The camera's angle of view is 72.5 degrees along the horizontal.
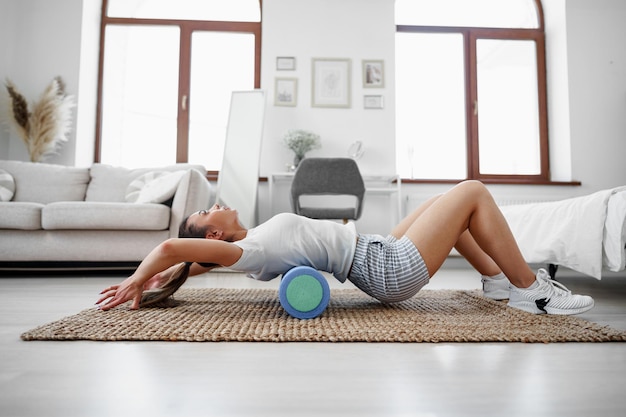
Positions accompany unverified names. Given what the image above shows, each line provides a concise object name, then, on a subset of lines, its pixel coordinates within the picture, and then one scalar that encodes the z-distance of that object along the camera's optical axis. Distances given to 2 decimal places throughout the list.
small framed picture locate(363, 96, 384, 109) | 4.16
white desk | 3.65
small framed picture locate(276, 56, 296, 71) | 4.14
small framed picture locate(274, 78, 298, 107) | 4.13
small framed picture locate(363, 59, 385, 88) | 4.18
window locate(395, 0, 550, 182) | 4.42
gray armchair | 2.98
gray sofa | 2.67
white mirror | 3.67
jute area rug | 1.09
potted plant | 3.89
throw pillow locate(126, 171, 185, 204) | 2.84
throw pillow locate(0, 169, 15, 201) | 3.08
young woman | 1.33
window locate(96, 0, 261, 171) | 4.31
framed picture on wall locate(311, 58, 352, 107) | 4.16
